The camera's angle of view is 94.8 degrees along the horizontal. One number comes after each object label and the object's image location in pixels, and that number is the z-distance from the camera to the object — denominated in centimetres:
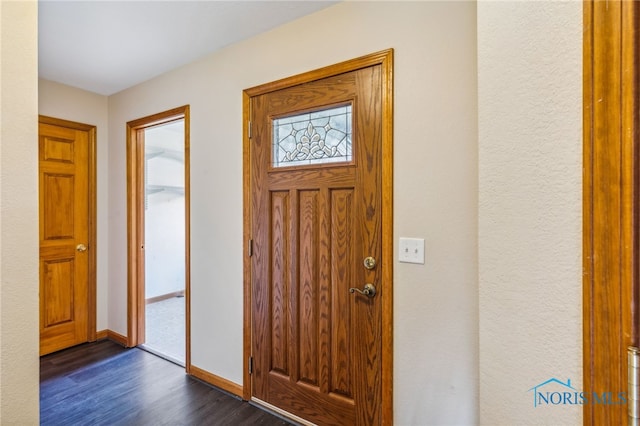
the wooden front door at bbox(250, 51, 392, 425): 157
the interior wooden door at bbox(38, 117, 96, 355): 267
